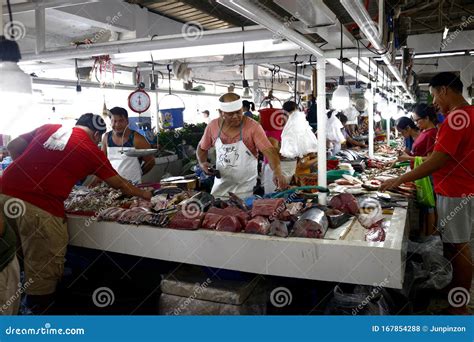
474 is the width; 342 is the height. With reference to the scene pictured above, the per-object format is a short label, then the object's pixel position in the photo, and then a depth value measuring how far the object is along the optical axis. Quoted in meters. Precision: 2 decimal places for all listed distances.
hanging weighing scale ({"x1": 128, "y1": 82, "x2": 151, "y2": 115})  5.39
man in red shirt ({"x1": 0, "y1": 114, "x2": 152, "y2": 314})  3.21
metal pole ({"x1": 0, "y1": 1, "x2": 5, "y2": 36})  2.11
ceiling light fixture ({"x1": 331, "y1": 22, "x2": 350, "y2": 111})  4.74
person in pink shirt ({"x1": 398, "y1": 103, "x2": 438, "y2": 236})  5.41
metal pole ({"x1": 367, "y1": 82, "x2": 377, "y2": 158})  8.20
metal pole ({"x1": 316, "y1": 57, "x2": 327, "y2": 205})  3.80
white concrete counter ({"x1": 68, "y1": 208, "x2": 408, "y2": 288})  2.55
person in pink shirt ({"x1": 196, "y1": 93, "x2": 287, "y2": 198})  4.46
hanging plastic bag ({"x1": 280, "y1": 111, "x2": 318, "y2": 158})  5.34
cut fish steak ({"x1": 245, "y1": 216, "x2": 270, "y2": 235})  2.93
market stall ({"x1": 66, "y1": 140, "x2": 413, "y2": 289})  2.63
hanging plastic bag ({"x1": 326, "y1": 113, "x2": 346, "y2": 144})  8.04
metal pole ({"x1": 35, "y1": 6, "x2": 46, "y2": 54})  4.70
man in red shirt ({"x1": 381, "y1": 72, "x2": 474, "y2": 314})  3.55
